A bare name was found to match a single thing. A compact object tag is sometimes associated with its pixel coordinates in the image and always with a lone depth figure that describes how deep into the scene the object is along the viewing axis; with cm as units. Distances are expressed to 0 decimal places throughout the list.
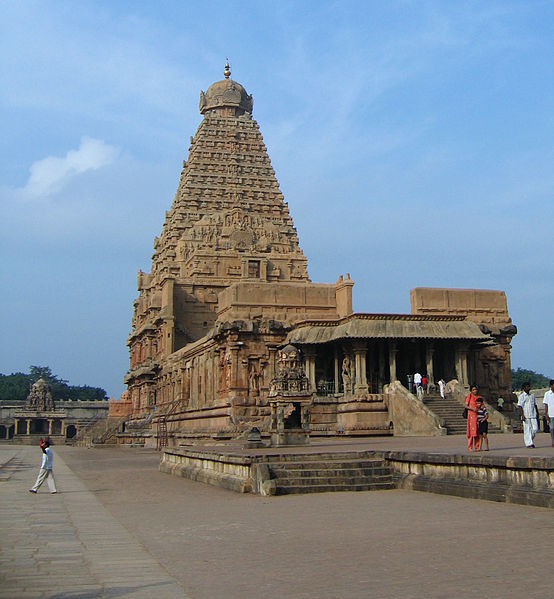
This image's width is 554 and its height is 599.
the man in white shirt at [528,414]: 1781
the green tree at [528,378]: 13225
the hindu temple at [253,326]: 3834
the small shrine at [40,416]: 10881
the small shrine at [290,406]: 2708
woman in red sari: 1744
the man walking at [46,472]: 1705
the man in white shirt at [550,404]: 1762
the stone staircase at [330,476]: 1522
